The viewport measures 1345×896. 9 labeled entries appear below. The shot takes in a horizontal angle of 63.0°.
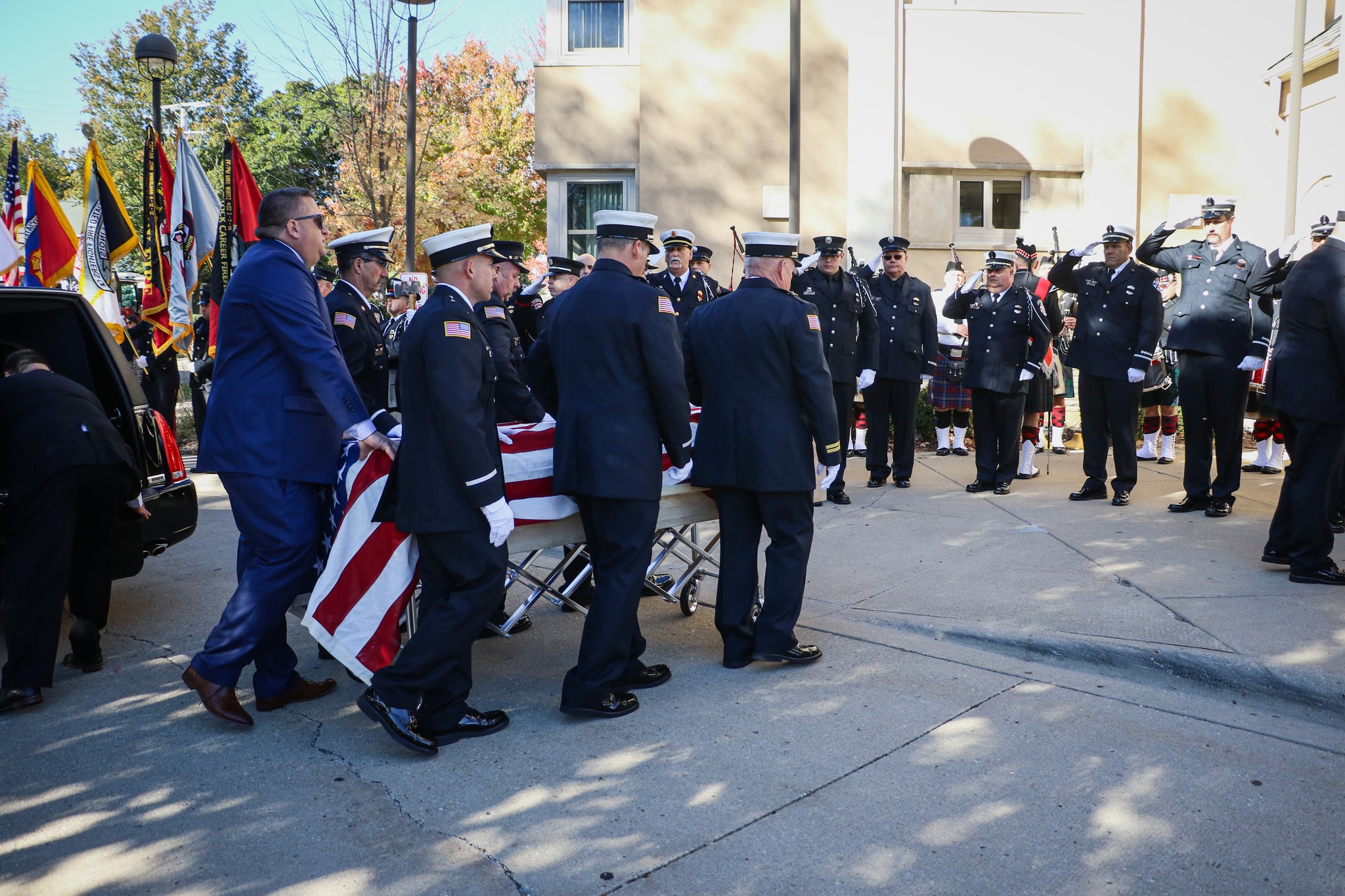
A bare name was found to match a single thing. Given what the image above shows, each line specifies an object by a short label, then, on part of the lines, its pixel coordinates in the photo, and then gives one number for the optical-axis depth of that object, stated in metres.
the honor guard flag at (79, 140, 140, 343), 9.52
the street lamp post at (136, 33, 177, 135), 13.02
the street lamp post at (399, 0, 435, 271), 14.56
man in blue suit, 4.32
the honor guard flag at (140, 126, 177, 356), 9.37
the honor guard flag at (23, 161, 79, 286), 9.20
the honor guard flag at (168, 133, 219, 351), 9.06
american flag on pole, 10.74
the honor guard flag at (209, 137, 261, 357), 8.31
